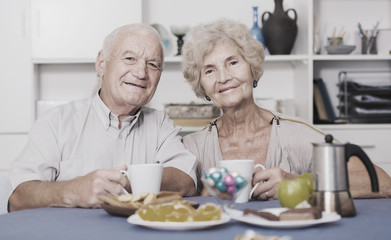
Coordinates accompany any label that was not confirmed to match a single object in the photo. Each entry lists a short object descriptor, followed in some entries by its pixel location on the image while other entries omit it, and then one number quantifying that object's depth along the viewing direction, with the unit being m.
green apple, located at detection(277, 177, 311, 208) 1.33
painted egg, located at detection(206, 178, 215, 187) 1.21
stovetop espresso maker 1.25
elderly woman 2.18
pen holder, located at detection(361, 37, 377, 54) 3.57
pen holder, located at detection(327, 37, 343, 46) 3.51
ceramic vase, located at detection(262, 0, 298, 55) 3.42
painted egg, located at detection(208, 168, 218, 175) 1.22
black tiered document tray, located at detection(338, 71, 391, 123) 3.42
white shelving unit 3.73
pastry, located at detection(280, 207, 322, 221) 1.12
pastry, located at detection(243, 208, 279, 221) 1.14
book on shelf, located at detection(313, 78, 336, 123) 3.47
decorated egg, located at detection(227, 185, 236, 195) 1.20
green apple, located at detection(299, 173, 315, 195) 1.34
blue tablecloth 1.07
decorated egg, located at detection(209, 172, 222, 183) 1.21
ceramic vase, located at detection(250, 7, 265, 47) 3.44
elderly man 1.82
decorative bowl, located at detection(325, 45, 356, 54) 3.46
